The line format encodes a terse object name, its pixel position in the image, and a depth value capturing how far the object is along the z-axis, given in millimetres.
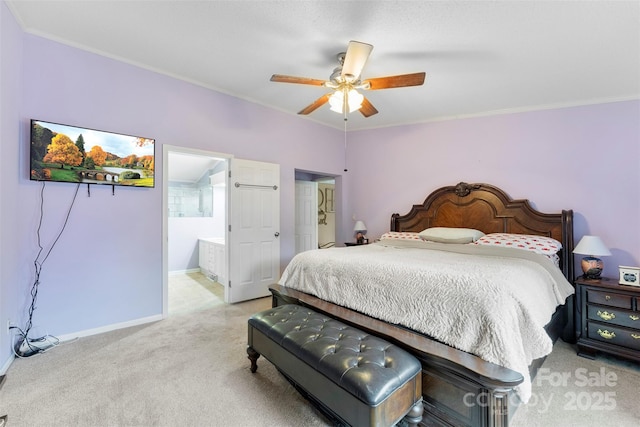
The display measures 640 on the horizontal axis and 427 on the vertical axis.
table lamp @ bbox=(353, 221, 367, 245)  4816
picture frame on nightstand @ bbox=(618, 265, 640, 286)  2523
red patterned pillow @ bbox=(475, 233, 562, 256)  2866
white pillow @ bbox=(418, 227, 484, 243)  3429
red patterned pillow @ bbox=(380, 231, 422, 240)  3906
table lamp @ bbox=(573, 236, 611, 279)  2709
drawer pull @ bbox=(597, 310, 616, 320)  2490
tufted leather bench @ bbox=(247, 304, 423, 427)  1360
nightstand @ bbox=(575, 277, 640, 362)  2387
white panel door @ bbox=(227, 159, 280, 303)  3865
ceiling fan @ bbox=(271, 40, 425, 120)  2113
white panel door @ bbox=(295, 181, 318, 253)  5738
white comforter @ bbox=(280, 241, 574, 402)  1552
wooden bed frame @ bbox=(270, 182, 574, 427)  1402
